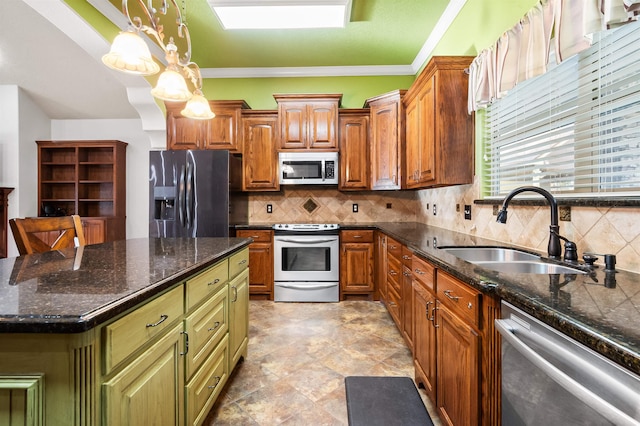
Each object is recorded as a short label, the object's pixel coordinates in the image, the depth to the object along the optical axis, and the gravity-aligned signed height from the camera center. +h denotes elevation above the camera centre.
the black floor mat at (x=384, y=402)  1.31 -0.90
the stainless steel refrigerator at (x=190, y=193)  3.61 +0.21
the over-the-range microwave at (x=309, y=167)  3.91 +0.56
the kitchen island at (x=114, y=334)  0.77 -0.38
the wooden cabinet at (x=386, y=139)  3.54 +0.86
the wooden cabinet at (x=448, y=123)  2.48 +0.73
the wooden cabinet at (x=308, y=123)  3.88 +1.11
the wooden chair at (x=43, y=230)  1.75 -0.13
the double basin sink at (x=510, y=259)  1.46 -0.27
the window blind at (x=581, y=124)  1.30 +0.46
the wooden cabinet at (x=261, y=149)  3.98 +0.80
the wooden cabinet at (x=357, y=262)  3.71 -0.61
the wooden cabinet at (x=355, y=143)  3.95 +0.87
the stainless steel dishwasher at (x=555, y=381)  0.61 -0.39
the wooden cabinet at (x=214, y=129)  3.93 +1.05
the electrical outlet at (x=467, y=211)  2.66 +0.00
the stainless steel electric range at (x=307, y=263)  3.70 -0.63
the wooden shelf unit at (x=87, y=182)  5.25 +0.50
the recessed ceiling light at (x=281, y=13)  2.70 +1.85
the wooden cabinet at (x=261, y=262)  3.75 -0.62
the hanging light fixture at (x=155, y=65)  1.49 +0.78
